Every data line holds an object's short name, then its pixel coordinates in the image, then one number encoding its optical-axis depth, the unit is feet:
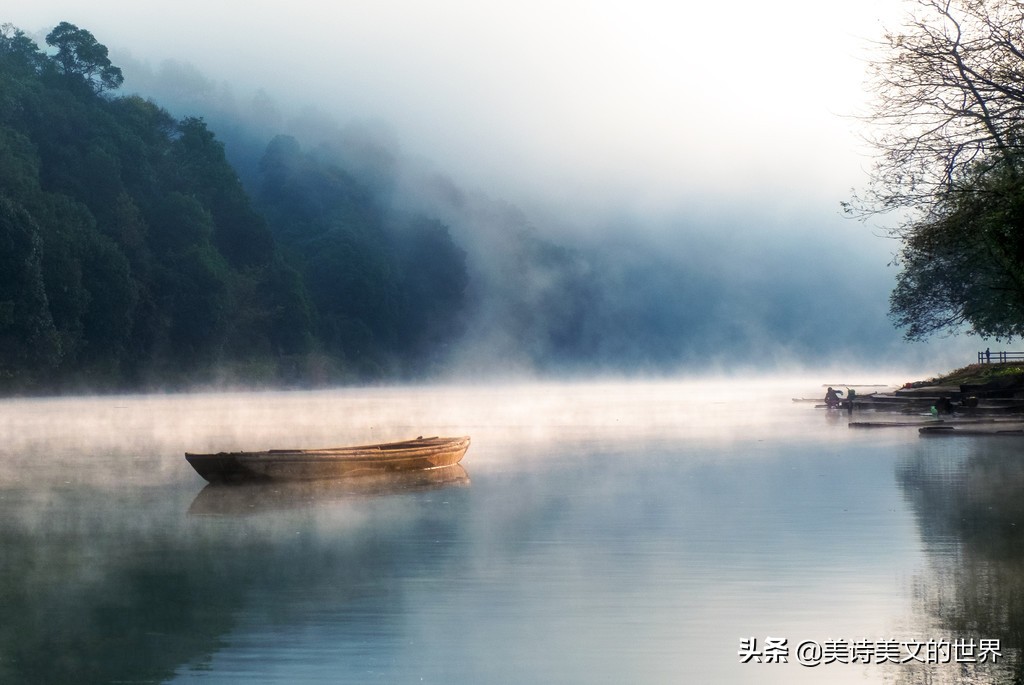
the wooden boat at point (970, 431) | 145.88
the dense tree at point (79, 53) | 341.21
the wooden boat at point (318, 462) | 101.40
